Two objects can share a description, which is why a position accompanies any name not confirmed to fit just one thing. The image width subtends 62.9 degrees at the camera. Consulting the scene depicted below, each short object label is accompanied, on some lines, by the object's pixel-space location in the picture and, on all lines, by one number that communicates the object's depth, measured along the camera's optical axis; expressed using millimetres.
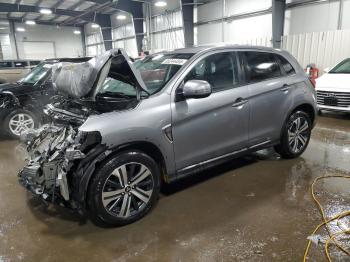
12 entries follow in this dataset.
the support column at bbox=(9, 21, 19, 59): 22125
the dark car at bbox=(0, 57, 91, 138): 5488
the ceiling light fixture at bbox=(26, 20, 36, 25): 20738
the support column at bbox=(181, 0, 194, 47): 12648
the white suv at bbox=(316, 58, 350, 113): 6461
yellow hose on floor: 2221
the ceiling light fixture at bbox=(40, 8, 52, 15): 16188
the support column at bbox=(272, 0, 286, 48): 9539
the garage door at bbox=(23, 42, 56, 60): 23189
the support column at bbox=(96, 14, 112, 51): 19506
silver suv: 2377
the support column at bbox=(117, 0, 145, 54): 14919
